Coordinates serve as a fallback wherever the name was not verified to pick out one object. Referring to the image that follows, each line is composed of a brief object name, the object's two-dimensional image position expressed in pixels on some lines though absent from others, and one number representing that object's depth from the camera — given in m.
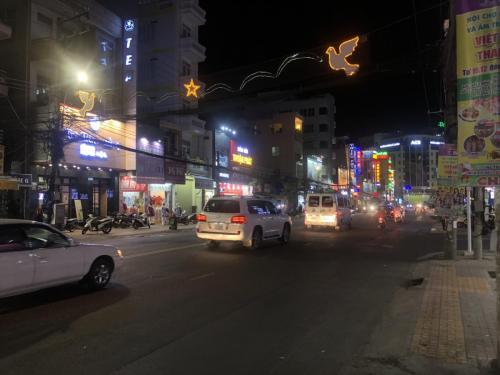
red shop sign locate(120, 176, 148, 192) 32.06
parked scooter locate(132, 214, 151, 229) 28.33
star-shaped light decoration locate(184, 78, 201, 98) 22.17
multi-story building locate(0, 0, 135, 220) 24.27
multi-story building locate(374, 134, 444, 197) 168.75
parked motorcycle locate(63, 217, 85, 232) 25.47
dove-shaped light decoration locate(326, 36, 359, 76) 12.76
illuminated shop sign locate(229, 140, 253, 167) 47.78
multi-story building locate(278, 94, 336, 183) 91.31
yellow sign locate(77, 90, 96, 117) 25.75
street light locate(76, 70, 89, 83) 26.42
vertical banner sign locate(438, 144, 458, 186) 15.29
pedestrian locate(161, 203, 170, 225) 32.44
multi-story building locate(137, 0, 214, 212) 36.31
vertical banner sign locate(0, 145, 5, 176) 21.91
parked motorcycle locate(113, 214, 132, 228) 28.46
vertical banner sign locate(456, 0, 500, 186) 4.93
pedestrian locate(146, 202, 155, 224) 32.14
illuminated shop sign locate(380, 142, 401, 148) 170.88
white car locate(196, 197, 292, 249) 16.36
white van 27.66
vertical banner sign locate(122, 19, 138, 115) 30.56
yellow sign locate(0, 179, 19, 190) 20.73
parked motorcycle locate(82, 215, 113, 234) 24.88
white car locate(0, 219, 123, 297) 7.69
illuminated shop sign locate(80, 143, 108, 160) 27.02
